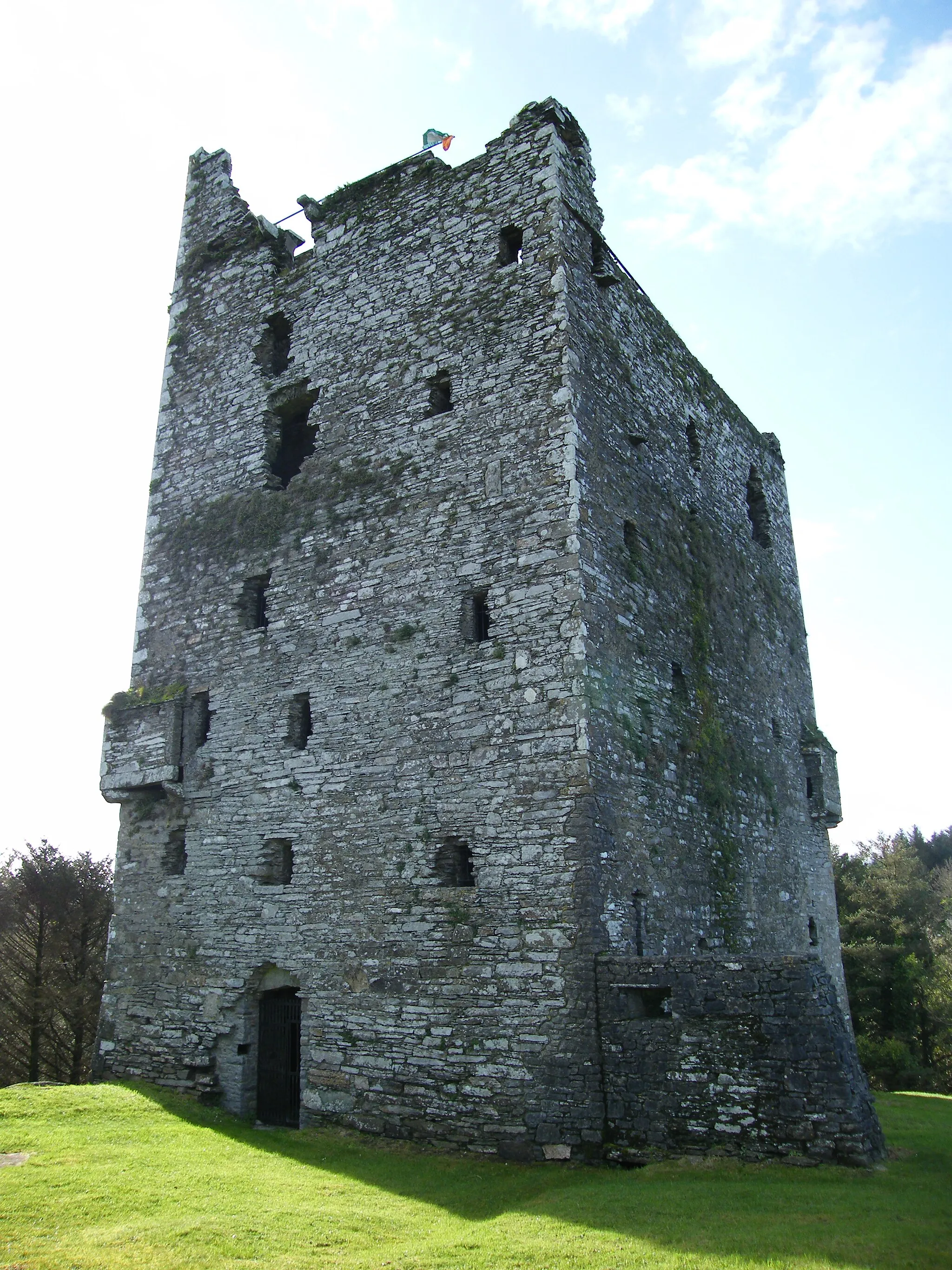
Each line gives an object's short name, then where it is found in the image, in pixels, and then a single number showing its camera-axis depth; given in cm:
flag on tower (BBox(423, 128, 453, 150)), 1627
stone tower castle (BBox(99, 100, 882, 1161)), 1045
